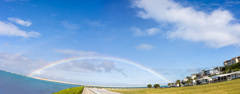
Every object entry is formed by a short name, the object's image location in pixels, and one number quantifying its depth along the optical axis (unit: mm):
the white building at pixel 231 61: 90025
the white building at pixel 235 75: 43275
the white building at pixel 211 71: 95569
